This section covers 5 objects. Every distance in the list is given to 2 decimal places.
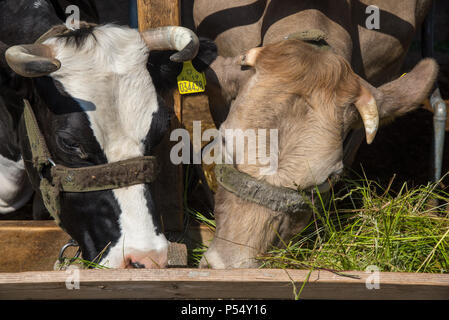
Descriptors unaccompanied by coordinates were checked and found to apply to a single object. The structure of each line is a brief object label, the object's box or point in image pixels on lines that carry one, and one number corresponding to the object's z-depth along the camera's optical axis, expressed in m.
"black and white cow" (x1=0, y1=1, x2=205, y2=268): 2.38
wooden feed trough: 1.93
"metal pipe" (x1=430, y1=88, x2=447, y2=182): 3.57
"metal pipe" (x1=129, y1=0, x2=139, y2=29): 3.89
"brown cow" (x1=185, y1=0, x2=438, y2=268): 2.43
